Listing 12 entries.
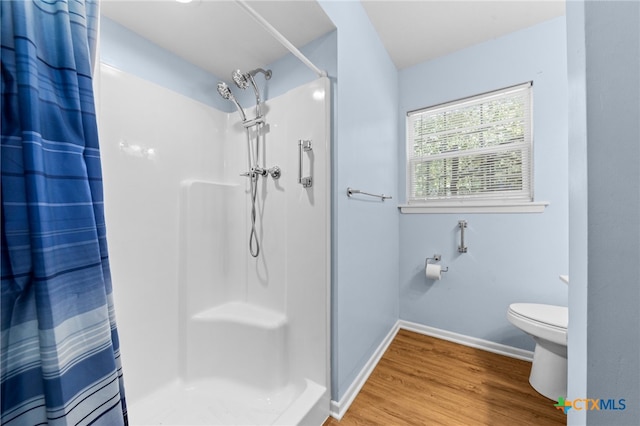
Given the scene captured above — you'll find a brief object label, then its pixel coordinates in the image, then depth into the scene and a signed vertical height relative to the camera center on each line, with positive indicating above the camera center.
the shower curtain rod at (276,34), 0.98 +0.78
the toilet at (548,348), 1.30 -0.82
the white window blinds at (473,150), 1.82 +0.45
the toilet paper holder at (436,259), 2.03 -0.45
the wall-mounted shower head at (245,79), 1.47 +0.81
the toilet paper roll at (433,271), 1.96 -0.53
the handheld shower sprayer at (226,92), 1.57 +0.77
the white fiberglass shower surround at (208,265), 1.25 -0.32
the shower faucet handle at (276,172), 1.51 +0.23
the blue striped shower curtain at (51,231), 0.44 -0.03
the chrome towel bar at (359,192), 1.39 +0.09
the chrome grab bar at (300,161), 1.34 +0.27
